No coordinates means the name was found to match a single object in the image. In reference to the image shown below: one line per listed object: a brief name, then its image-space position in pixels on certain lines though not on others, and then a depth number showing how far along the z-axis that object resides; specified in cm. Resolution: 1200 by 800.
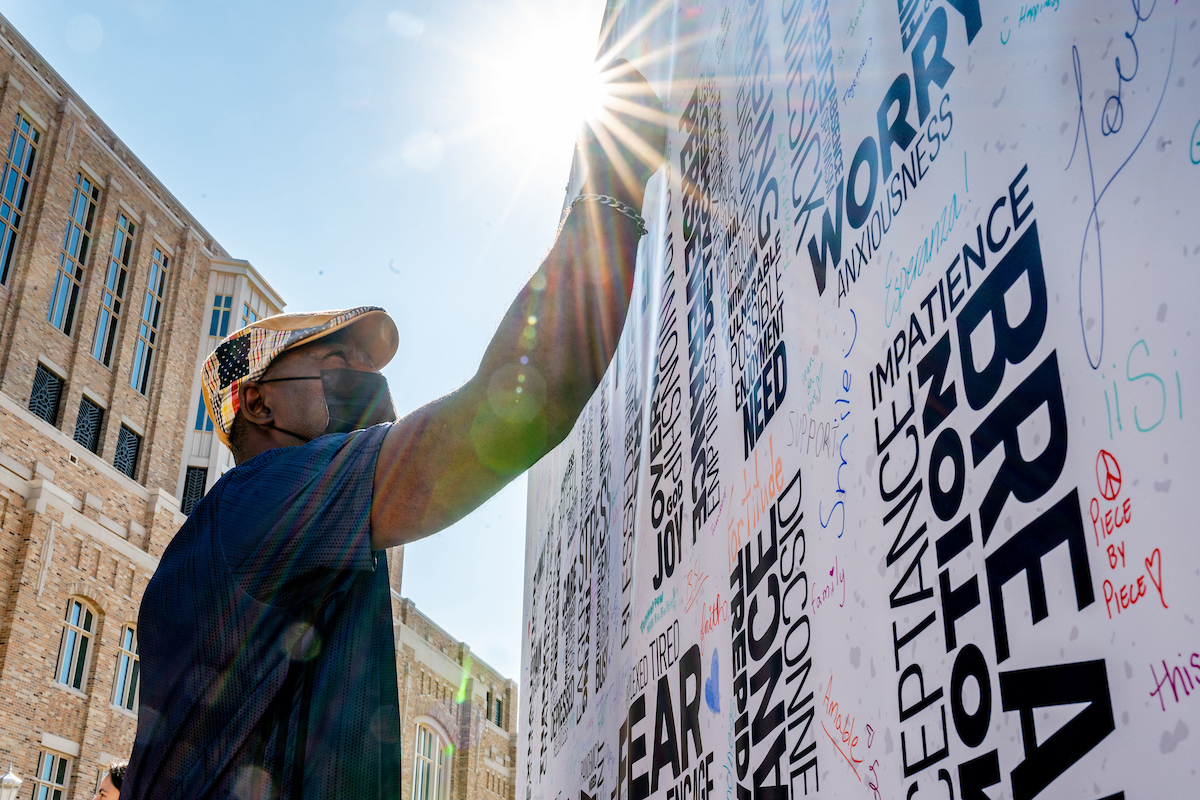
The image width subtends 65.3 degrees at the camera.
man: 113
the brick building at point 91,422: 1329
